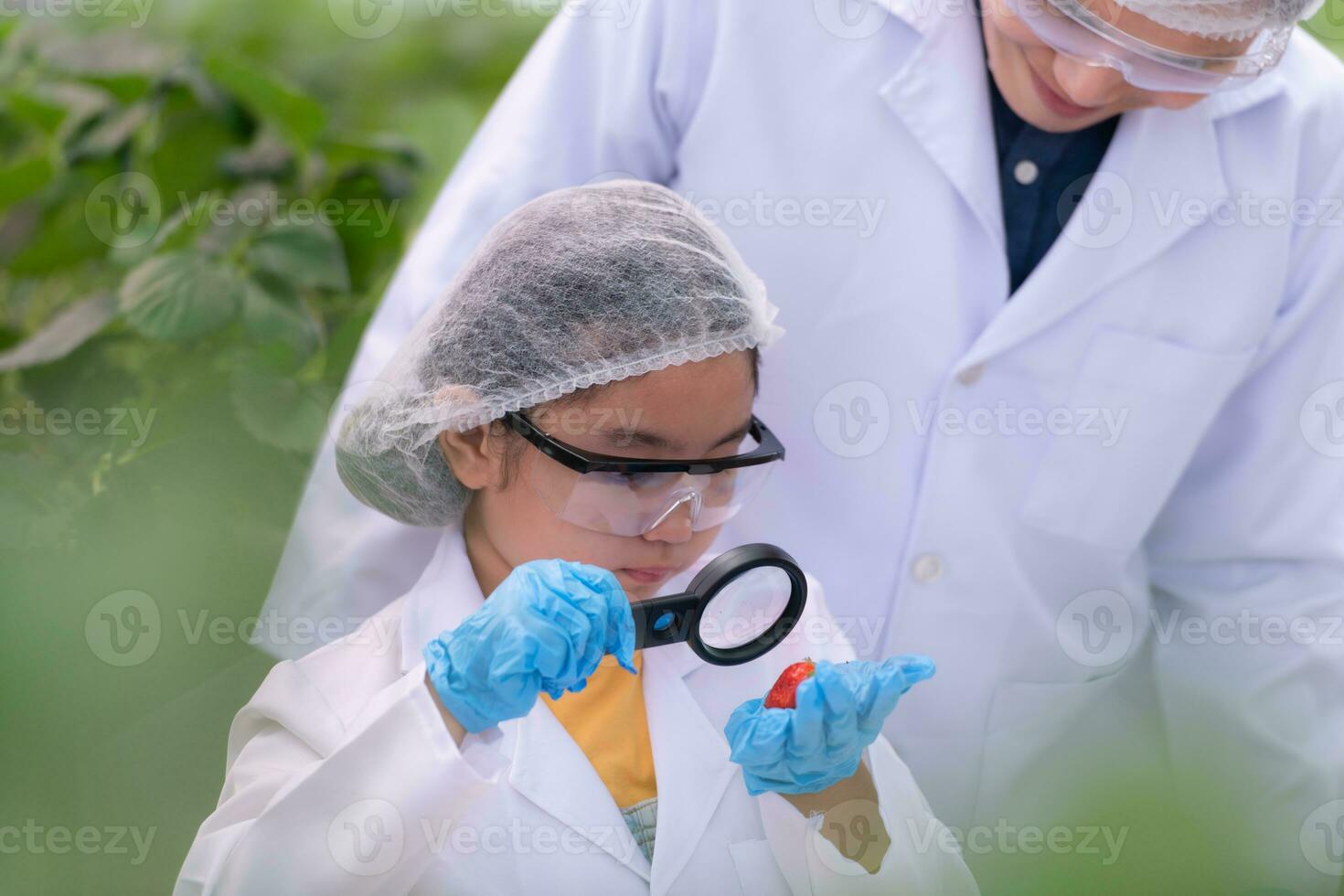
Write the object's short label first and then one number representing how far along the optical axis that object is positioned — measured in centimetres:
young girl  120
